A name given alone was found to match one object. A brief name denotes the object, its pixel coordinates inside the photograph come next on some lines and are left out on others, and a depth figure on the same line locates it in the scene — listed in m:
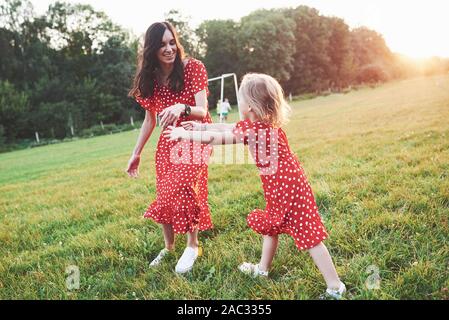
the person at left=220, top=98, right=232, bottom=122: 26.01
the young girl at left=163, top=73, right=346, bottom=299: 2.62
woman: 3.26
